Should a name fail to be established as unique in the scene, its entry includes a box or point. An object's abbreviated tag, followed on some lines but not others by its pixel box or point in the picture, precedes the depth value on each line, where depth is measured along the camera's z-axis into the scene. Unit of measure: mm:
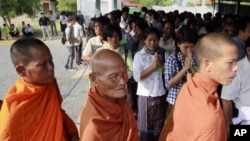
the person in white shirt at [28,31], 19167
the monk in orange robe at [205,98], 1531
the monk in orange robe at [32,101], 1609
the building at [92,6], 10060
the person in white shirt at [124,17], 7542
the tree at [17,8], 19562
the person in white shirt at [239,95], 2377
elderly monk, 1541
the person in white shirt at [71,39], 8309
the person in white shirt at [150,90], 3127
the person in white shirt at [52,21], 19583
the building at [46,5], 28545
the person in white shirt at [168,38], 4672
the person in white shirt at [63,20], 19555
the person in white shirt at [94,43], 4011
